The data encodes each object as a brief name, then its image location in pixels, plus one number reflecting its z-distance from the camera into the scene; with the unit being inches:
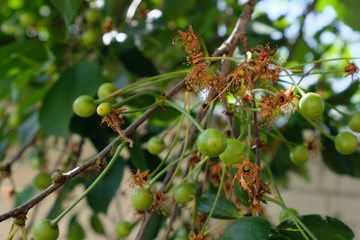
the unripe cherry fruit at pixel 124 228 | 13.5
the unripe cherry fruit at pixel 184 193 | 11.3
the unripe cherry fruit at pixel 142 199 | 10.8
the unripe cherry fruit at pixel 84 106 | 11.1
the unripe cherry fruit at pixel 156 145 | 12.4
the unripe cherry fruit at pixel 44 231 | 10.0
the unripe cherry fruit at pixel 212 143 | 9.6
